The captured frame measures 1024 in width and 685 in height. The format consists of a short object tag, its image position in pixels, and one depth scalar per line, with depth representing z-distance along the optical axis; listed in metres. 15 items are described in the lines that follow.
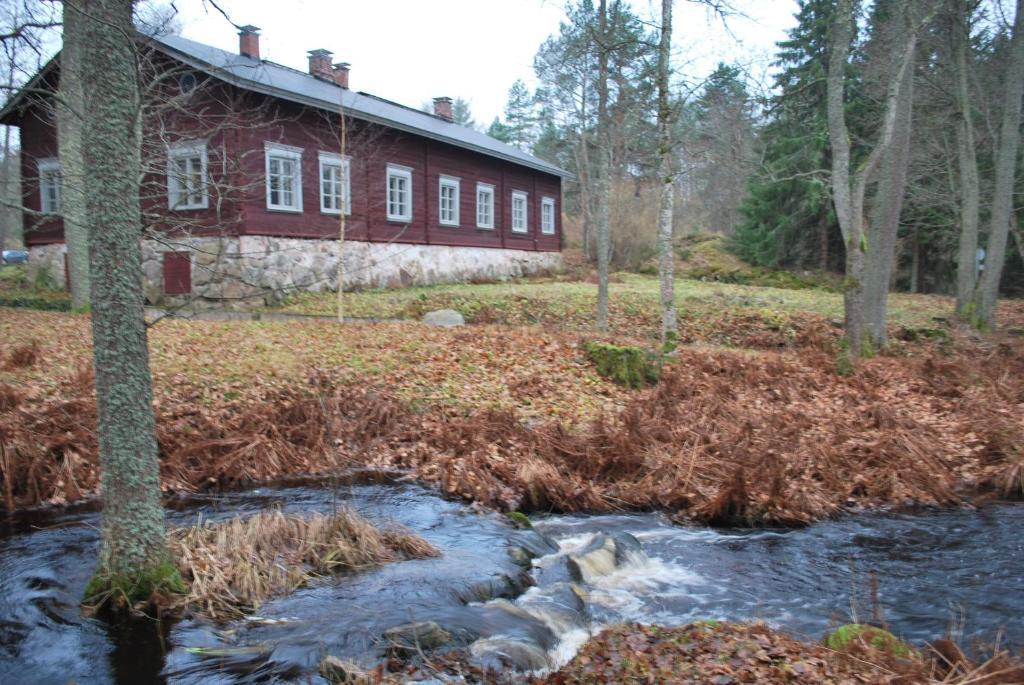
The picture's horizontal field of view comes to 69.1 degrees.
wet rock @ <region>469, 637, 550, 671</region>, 4.85
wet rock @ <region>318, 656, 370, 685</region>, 4.45
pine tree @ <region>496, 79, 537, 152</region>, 50.59
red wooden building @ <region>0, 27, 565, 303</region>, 19.09
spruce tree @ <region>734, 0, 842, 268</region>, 28.52
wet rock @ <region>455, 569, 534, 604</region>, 5.91
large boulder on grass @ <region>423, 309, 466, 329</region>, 17.59
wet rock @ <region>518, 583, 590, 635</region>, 5.79
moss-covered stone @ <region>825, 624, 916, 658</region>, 4.51
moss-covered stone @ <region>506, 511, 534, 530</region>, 7.96
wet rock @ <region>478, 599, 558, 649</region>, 5.33
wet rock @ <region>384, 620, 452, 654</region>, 4.88
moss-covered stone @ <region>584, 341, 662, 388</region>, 12.77
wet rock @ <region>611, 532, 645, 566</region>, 7.19
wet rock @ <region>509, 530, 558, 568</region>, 6.90
